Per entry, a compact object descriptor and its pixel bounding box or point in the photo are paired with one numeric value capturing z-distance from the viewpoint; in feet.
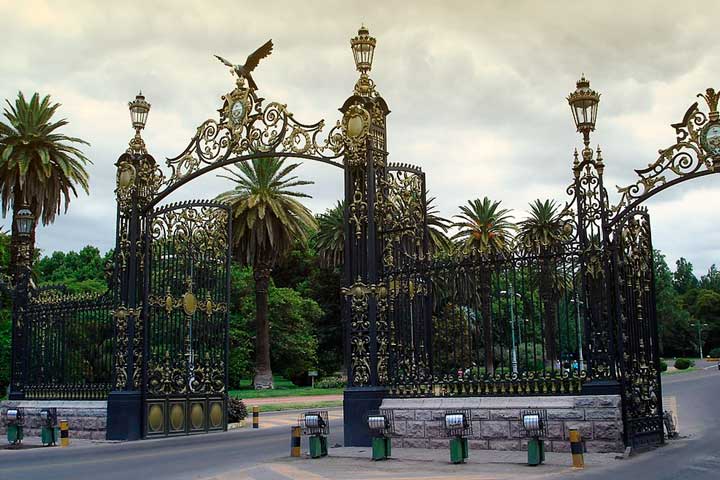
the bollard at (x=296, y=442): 50.44
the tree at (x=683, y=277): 476.54
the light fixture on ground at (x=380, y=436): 47.09
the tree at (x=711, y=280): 441.93
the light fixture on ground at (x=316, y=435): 49.39
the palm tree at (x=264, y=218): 149.48
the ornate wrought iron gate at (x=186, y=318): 69.92
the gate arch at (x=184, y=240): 57.82
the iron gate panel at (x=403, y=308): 54.13
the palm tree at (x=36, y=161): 120.16
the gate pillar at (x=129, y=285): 68.03
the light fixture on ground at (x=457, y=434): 44.21
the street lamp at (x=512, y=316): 46.09
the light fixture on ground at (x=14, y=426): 68.49
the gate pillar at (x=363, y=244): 54.08
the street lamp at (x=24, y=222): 82.12
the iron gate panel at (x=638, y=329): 47.52
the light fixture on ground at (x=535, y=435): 42.52
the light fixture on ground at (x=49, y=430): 67.41
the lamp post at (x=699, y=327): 343.05
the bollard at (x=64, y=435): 66.54
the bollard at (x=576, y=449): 40.78
